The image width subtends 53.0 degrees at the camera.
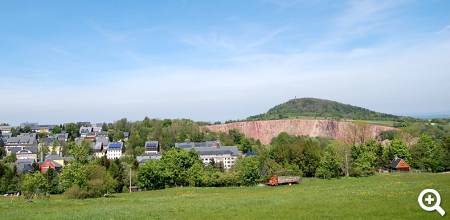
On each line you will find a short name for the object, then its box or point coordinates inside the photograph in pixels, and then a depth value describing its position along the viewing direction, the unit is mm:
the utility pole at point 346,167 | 73519
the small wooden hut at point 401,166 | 84375
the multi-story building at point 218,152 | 139625
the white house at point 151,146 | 149775
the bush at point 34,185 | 62781
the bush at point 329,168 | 70738
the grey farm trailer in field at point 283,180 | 64312
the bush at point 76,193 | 53156
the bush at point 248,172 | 66875
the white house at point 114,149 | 159400
